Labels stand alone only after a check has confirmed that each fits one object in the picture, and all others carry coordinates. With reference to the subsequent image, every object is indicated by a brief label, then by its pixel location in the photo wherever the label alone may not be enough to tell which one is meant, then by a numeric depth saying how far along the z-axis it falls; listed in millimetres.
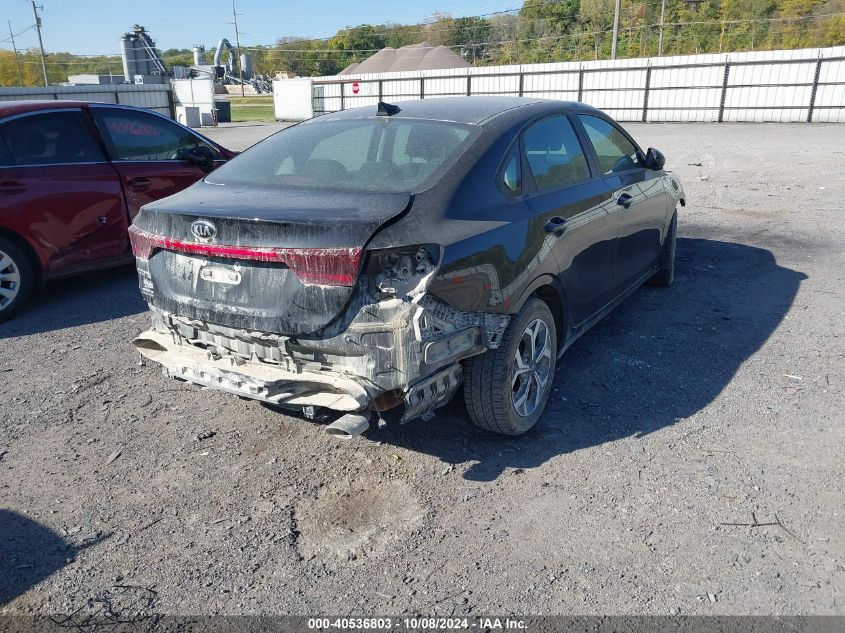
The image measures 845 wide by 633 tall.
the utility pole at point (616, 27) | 33778
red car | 5668
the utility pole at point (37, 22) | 57812
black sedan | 2930
